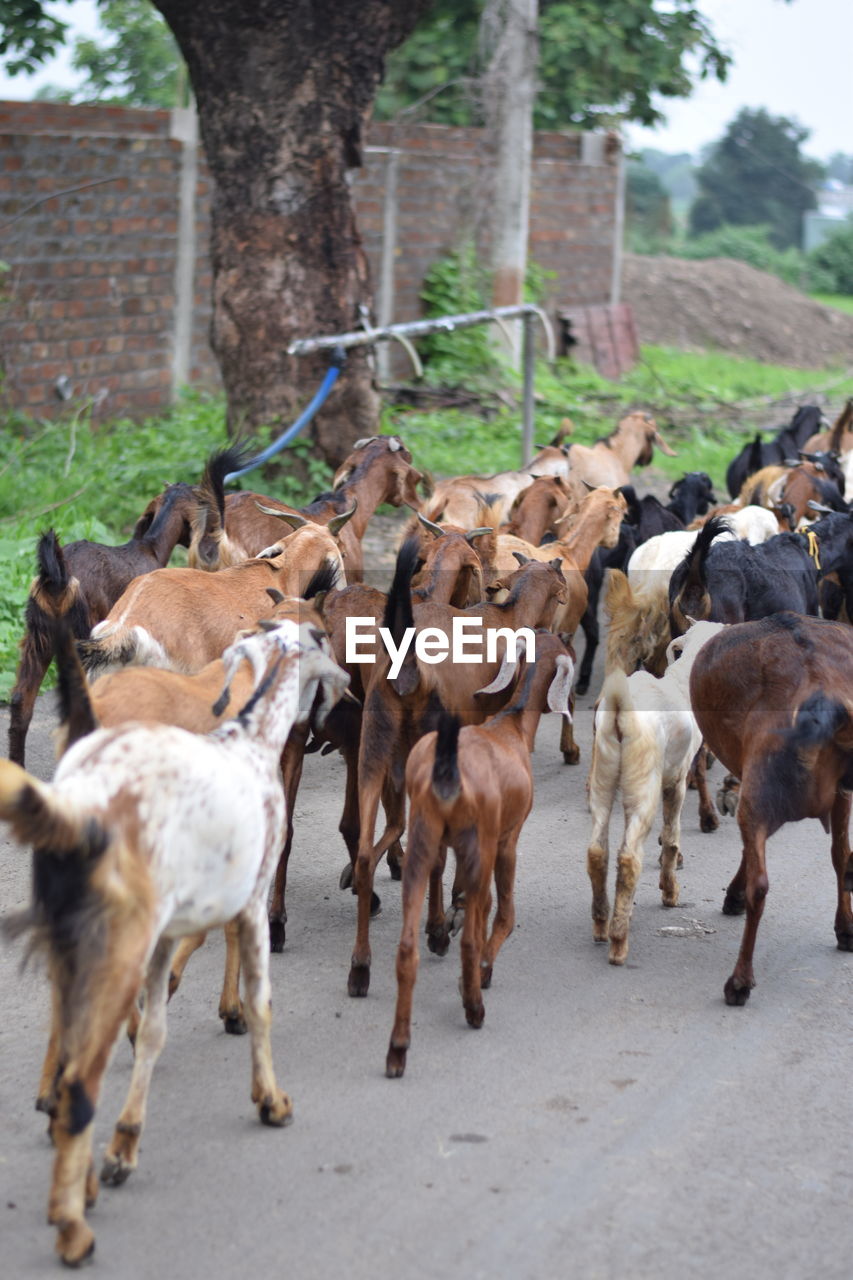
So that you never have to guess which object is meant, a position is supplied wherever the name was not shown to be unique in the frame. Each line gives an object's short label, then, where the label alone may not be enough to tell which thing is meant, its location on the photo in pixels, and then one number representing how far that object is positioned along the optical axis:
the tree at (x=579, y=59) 21.67
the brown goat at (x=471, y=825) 4.74
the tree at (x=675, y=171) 94.50
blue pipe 9.76
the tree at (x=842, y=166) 103.76
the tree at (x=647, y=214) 39.75
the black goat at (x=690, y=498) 9.77
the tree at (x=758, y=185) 46.75
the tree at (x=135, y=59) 26.70
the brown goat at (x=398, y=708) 5.46
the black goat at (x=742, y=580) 7.31
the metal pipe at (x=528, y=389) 11.77
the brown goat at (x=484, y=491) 8.80
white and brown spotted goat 3.67
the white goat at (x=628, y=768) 5.62
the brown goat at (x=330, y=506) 7.22
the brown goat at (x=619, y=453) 10.25
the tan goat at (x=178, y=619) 5.78
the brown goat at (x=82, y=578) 6.43
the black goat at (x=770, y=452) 11.02
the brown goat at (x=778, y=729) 5.34
